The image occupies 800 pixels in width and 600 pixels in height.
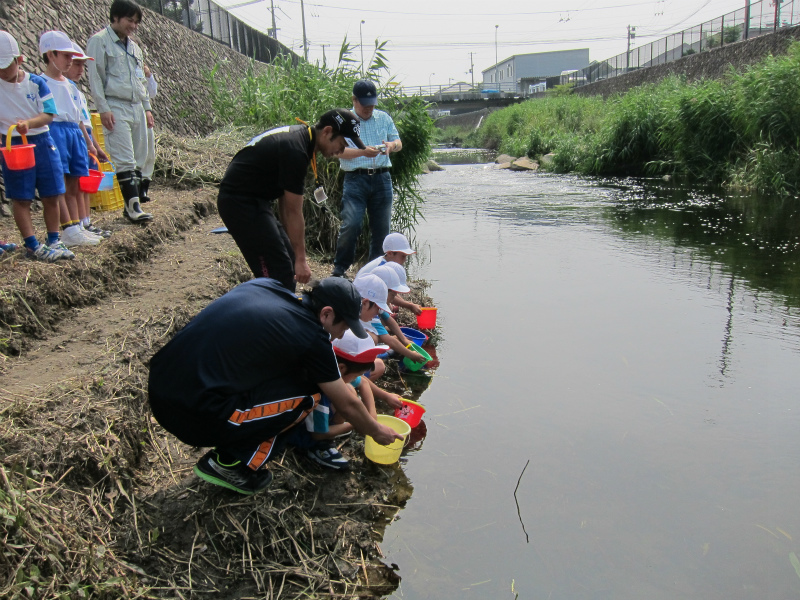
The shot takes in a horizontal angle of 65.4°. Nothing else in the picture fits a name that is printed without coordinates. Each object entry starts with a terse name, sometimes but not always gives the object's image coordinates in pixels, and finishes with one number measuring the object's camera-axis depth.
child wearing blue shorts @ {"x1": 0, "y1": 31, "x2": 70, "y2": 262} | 4.09
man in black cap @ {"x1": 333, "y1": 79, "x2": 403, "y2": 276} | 5.47
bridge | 52.41
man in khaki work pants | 5.27
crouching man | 2.40
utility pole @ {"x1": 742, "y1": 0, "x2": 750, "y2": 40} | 22.10
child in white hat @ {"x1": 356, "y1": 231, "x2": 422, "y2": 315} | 4.54
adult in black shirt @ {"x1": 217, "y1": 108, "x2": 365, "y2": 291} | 3.44
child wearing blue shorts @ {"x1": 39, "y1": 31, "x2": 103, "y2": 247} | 4.55
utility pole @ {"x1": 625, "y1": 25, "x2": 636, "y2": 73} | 37.97
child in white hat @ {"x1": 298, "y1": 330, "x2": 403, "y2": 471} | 3.02
